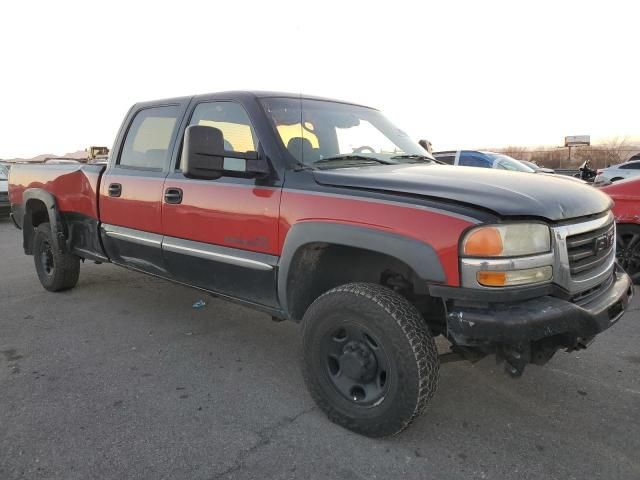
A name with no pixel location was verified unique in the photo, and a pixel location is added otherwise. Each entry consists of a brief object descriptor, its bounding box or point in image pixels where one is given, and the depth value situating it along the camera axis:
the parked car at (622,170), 16.45
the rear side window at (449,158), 11.03
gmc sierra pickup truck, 2.38
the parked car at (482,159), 10.32
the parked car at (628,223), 5.56
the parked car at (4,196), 12.87
